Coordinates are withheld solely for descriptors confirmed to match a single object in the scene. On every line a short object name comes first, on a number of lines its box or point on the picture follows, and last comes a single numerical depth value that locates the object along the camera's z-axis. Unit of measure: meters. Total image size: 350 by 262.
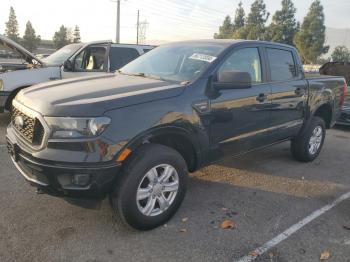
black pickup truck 3.03
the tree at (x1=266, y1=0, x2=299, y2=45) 43.26
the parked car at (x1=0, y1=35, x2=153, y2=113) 7.26
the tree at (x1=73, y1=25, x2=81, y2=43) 84.51
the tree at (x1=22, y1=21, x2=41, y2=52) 64.12
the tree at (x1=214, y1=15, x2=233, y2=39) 56.76
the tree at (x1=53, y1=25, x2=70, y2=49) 68.34
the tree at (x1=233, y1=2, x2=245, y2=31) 55.97
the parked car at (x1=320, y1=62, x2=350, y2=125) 9.78
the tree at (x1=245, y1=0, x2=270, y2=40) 49.53
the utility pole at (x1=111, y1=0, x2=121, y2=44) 31.95
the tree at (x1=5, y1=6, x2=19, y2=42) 72.81
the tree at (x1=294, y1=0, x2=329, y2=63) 40.25
